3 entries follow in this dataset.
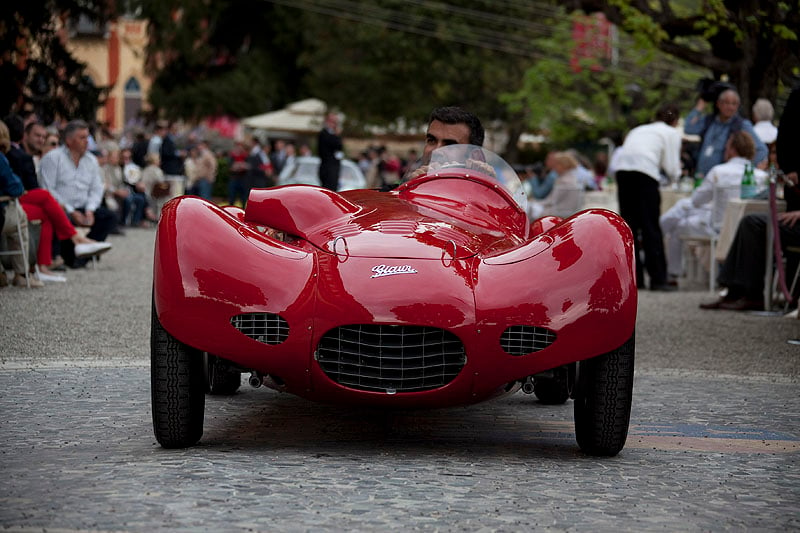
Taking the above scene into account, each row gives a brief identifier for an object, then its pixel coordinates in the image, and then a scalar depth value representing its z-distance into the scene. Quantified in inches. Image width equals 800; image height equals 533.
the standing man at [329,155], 1015.0
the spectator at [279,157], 1502.2
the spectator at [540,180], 875.4
